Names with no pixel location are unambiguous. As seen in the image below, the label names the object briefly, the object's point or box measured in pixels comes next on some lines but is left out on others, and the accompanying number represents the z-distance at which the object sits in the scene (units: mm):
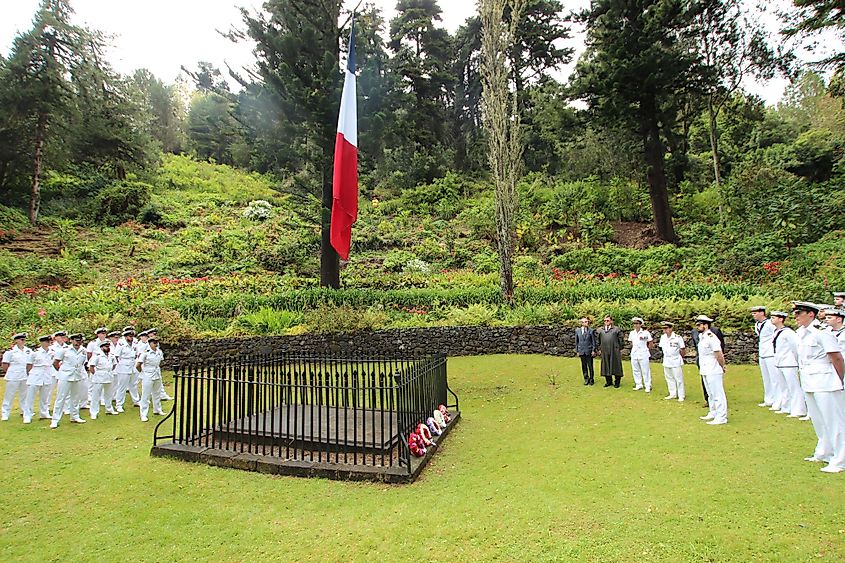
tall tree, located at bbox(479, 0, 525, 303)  16141
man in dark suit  11023
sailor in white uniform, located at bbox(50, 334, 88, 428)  8578
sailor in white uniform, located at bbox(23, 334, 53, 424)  8688
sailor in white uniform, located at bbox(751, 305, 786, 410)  8430
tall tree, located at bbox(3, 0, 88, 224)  22172
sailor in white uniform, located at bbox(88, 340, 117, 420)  9055
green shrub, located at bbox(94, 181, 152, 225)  25203
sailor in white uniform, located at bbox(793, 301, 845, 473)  5384
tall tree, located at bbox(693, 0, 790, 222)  21234
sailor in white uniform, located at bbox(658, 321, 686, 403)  9234
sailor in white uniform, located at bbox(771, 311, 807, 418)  7699
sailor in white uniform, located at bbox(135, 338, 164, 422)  9070
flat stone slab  5695
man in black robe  10734
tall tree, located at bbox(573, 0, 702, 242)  20641
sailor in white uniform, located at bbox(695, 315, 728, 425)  7699
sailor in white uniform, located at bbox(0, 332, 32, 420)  8719
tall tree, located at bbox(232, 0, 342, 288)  15828
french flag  8492
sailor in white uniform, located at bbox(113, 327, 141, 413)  9531
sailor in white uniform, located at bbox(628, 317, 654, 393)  10258
